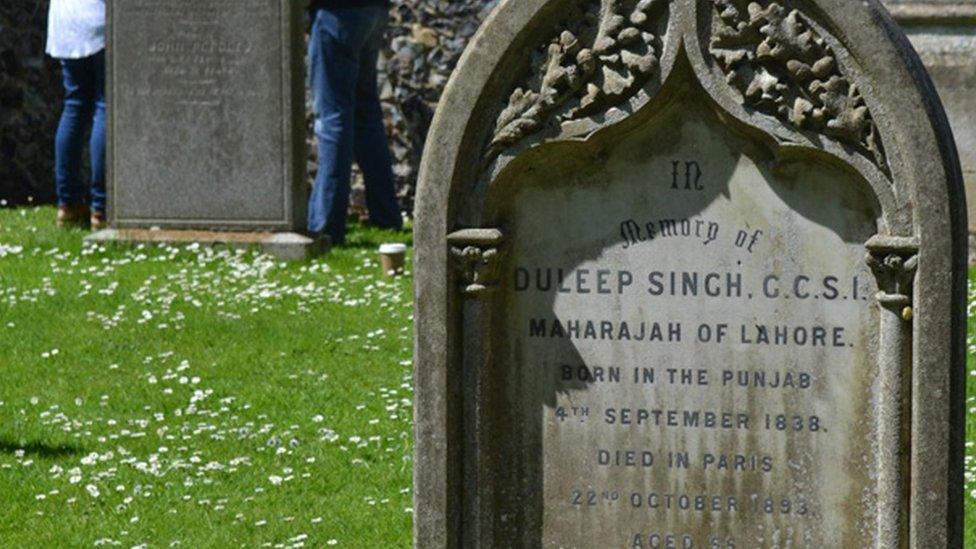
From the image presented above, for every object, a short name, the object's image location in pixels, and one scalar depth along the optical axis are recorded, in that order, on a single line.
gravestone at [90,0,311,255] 11.99
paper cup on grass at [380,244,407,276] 11.45
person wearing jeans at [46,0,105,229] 13.10
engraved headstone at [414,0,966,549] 5.03
